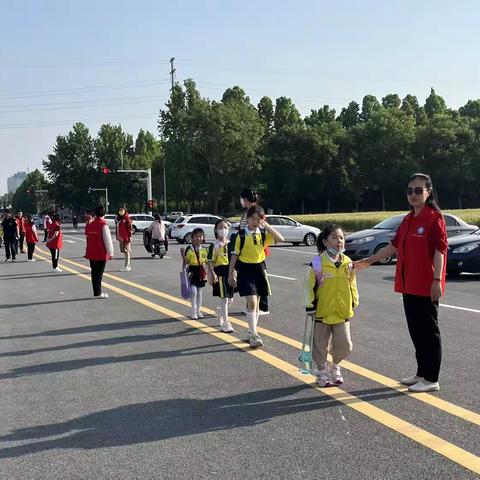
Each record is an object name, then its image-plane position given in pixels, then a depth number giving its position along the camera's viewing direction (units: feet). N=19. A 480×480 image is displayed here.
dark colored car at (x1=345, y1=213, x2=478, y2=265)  58.59
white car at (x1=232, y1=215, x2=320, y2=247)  97.14
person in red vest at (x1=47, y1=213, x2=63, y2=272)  57.41
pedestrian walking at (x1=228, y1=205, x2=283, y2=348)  23.17
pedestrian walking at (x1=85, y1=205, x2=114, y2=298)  38.63
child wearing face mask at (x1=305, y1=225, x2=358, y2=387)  17.56
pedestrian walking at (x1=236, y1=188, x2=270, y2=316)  23.77
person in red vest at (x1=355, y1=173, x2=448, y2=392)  16.99
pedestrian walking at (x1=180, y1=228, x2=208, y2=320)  29.14
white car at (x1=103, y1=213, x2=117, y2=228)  192.78
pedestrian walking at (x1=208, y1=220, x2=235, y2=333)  26.63
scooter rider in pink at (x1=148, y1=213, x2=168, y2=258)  70.74
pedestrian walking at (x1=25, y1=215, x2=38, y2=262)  70.74
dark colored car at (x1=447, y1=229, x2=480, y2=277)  45.93
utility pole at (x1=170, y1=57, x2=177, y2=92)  221.87
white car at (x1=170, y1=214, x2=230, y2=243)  106.93
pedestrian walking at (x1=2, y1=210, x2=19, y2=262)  71.82
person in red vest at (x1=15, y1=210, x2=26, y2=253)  80.19
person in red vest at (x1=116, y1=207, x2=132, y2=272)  57.67
